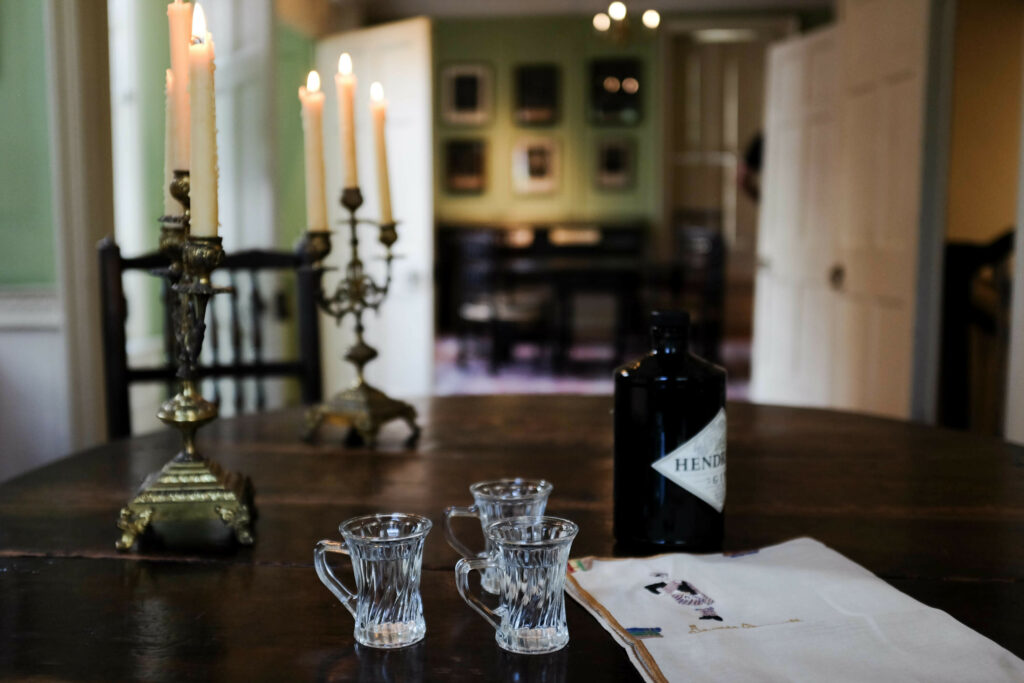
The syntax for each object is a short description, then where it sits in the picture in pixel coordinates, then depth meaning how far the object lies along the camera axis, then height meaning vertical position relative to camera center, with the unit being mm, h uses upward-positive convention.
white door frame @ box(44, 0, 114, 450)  2621 +104
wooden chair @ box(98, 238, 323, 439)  1802 -234
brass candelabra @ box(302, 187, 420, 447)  1552 -276
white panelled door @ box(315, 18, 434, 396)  4836 +139
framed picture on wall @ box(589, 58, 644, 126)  8625 +1129
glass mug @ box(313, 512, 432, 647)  770 -290
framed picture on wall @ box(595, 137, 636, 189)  8766 +500
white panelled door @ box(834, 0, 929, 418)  3494 +83
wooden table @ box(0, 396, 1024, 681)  774 -346
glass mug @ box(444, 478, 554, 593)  914 -270
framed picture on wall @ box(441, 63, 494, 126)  8773 +1125
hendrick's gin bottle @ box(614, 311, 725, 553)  974 -222
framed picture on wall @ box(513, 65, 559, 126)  8695 +1121
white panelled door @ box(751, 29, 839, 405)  4465 -35
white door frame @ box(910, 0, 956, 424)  3379 -27
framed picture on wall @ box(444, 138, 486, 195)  8867 +515
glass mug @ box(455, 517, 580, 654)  746 -278
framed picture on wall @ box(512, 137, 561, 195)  8820 +512
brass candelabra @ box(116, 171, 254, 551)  1028 -272
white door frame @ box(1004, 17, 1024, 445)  2725 -369
